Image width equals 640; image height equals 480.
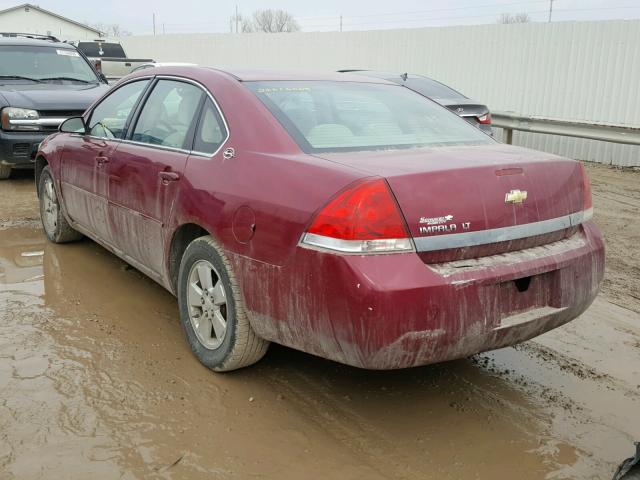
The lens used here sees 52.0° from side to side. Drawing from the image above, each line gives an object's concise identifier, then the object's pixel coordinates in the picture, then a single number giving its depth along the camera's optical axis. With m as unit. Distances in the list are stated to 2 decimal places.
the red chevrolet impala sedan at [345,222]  2.70
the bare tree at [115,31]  67.81
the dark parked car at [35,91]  8.29
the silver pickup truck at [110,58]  19.69
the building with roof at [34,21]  45.19
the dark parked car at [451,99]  9.82
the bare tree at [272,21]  73.38
